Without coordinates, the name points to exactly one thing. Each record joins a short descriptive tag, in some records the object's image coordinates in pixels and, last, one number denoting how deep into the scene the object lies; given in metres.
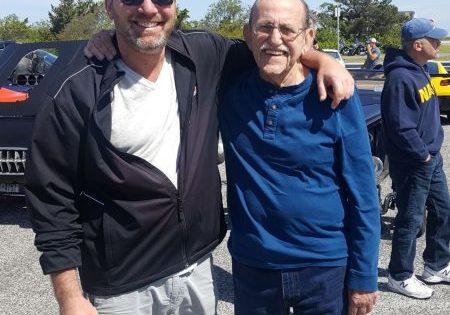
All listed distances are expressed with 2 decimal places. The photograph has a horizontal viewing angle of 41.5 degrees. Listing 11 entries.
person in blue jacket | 3.93
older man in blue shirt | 2.08
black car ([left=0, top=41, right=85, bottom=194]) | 5.72
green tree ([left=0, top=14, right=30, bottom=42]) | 50.51
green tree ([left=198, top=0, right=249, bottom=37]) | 69.25
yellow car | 11.70
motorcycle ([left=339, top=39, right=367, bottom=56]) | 48.81
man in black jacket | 1.98
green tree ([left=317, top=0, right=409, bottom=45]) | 73.25
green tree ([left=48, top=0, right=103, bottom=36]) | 65.19
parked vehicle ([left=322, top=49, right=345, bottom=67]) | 17.79
